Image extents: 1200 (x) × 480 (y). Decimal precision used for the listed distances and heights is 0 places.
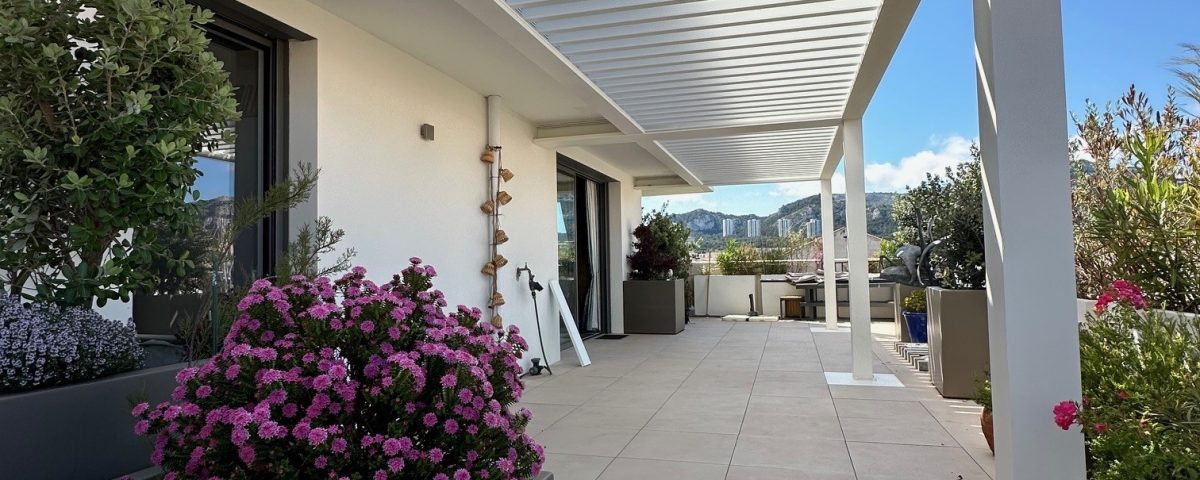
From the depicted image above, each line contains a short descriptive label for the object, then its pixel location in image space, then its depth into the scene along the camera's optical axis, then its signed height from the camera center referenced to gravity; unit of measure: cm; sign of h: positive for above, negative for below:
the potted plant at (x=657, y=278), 927 -22
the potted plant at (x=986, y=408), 315 -76
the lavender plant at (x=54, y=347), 153 -19
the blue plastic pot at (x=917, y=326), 679 -73
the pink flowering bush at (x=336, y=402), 146 -32
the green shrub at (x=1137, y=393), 175 -44
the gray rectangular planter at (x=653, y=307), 923 -63
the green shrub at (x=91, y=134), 156 +36
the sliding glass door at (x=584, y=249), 808 +22
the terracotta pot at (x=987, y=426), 320 -86
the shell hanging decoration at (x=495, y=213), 543 +46
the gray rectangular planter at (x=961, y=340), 450 -59
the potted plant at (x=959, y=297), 452 -28
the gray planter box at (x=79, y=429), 143 -37
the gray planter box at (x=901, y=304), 737 -58
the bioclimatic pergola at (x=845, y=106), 194 +124
